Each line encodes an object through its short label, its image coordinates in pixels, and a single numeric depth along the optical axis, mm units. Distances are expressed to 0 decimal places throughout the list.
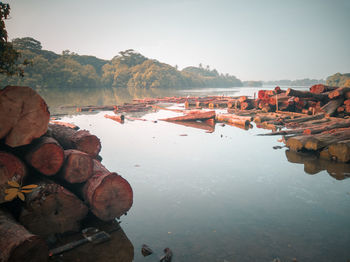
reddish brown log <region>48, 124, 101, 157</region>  4695
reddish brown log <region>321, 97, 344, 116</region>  13203
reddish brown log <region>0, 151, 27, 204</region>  2944
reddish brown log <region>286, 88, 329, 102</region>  13875
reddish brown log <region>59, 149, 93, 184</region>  3709
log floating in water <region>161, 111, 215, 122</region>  12946
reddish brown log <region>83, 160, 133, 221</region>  3416
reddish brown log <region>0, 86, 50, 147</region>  3193
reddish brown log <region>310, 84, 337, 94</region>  15117
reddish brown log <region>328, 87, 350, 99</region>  12805
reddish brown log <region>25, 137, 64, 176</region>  3432
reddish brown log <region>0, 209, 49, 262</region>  2170
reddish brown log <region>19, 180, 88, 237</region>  3025
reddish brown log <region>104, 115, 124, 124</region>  12902
